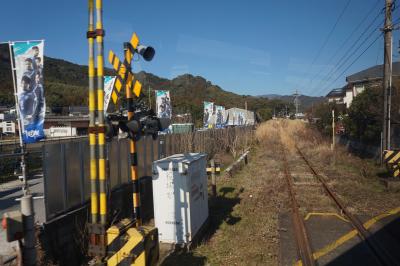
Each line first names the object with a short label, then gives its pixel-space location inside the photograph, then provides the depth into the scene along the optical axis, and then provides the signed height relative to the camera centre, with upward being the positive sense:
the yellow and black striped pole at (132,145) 4.95 -0.37
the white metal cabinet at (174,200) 6.27 -1.48
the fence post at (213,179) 9.94 -1.75
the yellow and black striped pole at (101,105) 4.17 +0.17
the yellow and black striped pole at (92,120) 4.19 -0.01
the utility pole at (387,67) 15.58 +2.20
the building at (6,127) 37.23 -0.79
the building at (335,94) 91.56 +6.08
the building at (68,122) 38.32 -0.29
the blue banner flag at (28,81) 6.24 +0.69
